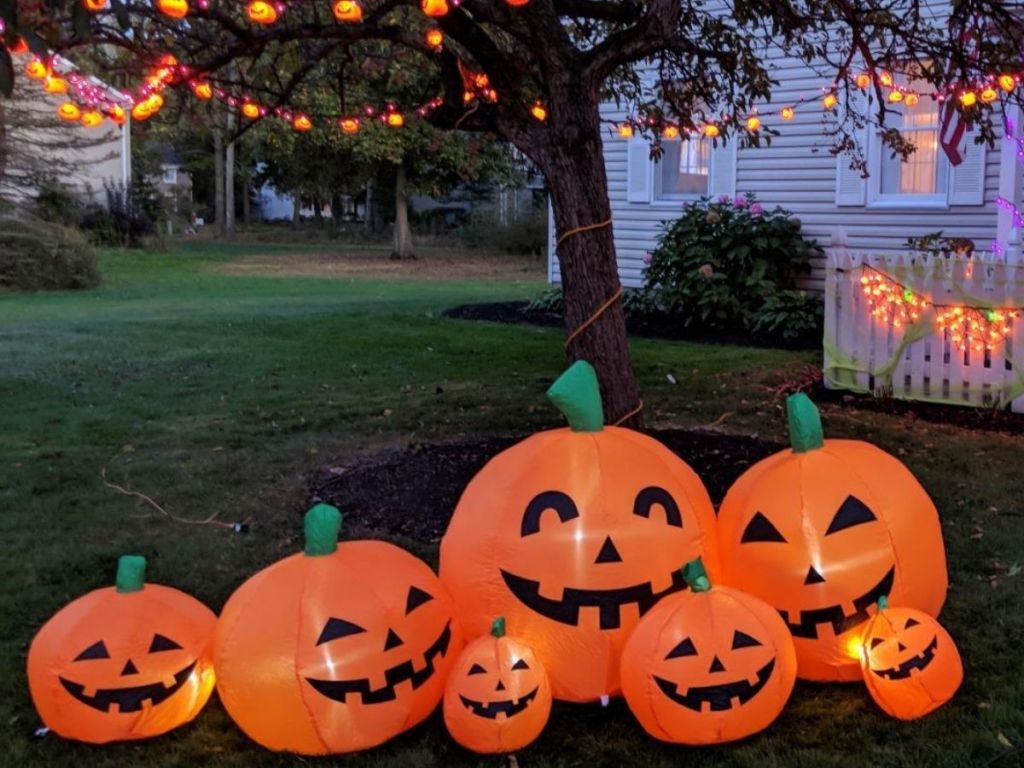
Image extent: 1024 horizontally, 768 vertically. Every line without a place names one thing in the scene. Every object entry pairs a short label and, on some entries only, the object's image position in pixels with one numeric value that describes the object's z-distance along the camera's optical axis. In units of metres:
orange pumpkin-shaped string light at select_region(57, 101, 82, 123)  7.86
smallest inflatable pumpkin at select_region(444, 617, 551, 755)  2.96
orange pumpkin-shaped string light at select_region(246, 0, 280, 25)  5.63
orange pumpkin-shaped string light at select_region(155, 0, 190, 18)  5.24
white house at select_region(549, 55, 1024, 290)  11.73
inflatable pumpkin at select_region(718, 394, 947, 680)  3.31
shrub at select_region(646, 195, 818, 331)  12.42
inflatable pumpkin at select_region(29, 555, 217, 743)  3.08
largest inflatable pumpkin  3.20
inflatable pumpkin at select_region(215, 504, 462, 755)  2.98
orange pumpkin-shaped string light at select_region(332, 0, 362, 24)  5.54
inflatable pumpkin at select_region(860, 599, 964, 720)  3.11
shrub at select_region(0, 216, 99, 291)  19.58
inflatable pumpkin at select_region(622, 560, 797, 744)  2.95
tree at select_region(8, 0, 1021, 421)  5.39
